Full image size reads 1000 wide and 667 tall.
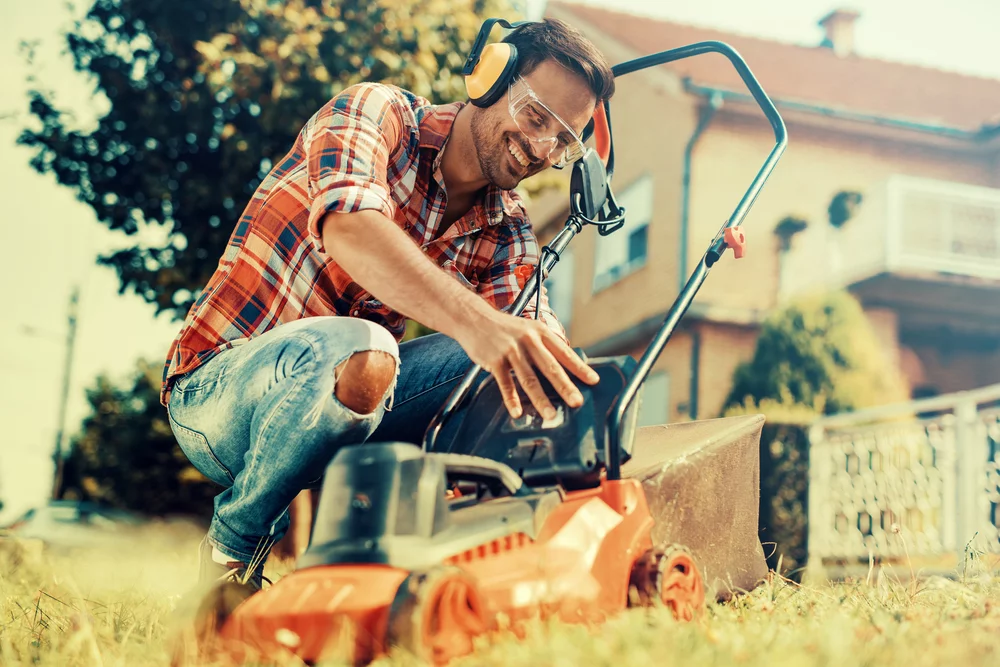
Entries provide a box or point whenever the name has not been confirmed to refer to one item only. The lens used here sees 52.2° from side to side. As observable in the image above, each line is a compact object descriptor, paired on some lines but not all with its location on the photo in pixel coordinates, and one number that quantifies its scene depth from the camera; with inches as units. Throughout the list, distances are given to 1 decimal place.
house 454.6
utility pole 1023.0
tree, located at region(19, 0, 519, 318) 250.5
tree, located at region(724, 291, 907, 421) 383.2
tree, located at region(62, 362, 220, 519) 634.8
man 77.5
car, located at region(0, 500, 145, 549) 562.1
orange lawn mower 60.6
